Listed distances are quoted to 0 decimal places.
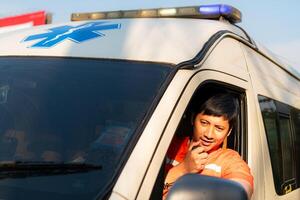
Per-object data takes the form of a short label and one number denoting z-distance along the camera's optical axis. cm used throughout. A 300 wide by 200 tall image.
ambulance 229
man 288
